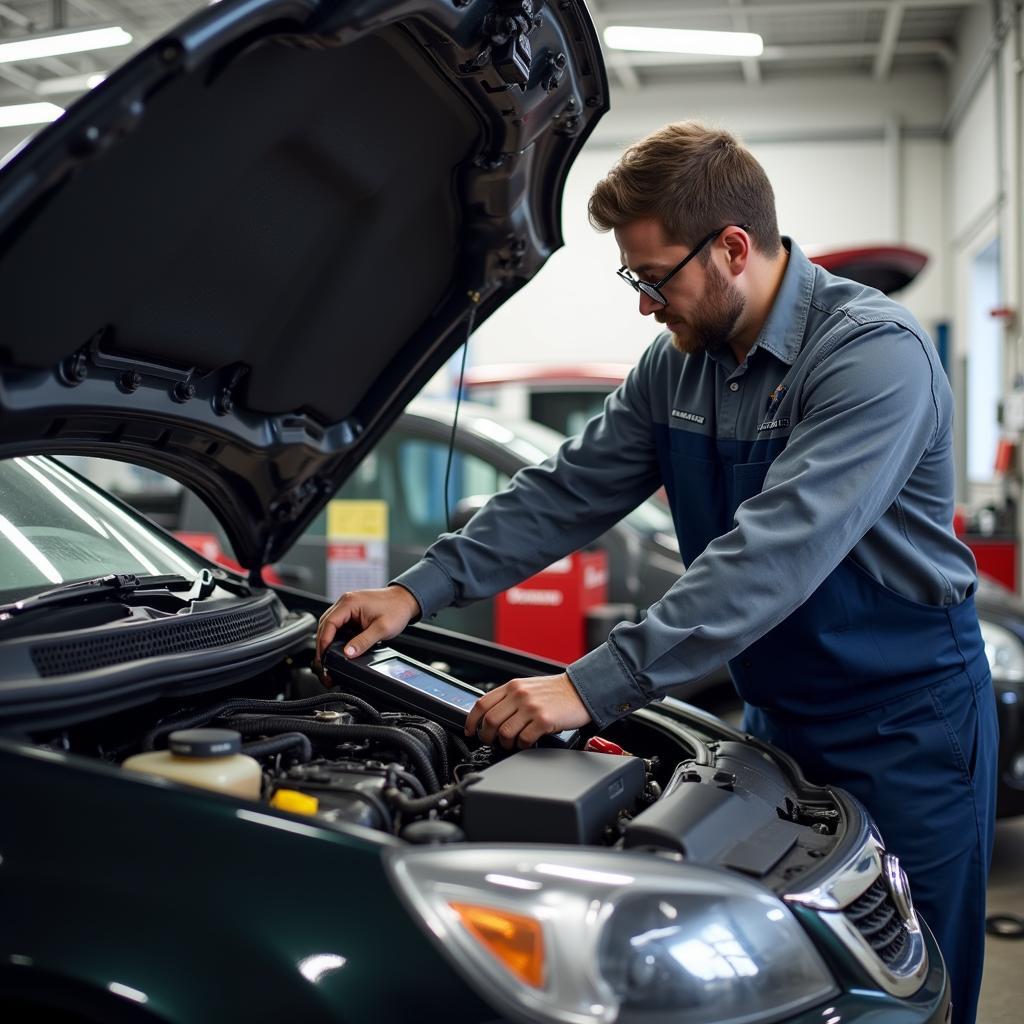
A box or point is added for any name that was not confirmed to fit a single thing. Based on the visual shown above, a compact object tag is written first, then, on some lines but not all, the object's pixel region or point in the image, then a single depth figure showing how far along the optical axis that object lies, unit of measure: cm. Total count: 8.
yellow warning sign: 426
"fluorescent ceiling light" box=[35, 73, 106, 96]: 947
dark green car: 109
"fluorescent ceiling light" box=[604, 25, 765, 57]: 867
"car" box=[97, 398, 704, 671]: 401
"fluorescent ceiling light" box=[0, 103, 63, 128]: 919
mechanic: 158
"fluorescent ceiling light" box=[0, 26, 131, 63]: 759
